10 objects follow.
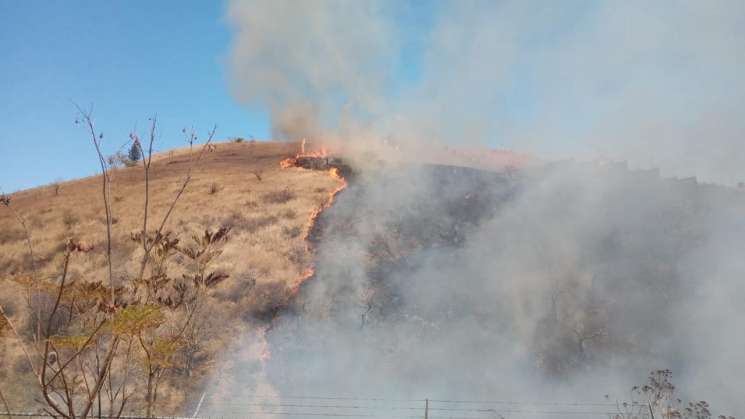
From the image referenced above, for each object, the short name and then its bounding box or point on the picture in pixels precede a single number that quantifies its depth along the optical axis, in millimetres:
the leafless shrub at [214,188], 29853
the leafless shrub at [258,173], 32606
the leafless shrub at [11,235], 24203
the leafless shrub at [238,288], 18578
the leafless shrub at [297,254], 21125
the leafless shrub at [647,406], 12719
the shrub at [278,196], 27641
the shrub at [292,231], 23344
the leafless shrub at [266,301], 17719
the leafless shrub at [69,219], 25969
